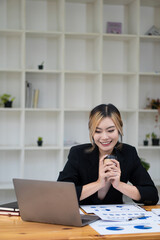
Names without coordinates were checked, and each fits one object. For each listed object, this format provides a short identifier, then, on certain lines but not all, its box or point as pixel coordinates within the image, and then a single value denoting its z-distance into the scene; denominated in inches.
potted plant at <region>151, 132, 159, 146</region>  186.4
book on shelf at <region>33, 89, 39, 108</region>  175.9
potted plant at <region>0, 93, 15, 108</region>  172.7
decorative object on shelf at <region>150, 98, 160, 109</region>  187.2
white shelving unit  176.6
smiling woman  89.0
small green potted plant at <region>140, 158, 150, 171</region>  172.1
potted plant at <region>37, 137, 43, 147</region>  176.4
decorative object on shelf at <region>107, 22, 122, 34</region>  187.6
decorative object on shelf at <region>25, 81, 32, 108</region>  173.9
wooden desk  62.9
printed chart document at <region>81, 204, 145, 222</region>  74.3
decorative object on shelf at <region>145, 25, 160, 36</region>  187.4
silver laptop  69.4
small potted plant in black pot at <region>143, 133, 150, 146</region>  185.5
